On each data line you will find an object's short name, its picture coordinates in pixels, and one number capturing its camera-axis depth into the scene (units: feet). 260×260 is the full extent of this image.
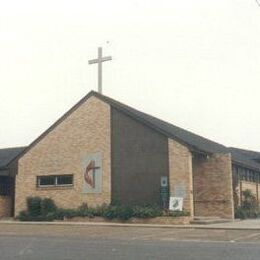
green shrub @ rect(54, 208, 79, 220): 116.88
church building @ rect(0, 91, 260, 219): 111.55
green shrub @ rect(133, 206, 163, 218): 106.32
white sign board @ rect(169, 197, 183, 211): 106.63
